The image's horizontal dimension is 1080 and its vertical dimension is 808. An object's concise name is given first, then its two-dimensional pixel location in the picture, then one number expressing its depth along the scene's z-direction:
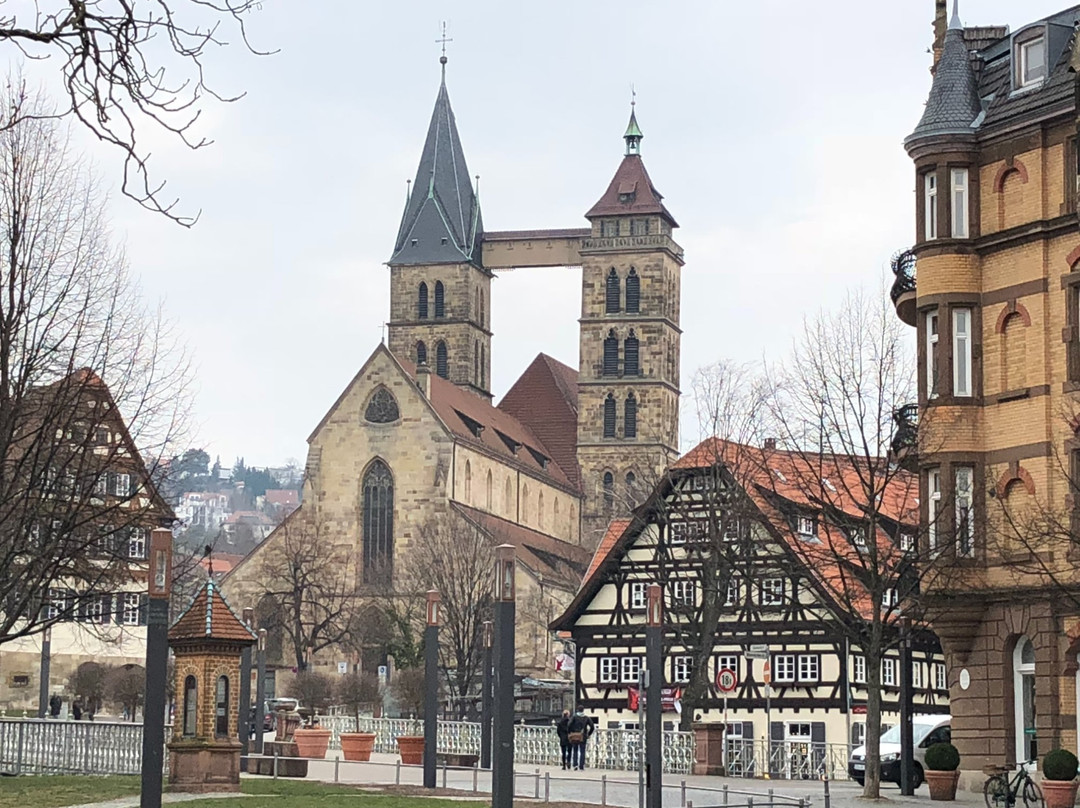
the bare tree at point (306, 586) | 102.38
